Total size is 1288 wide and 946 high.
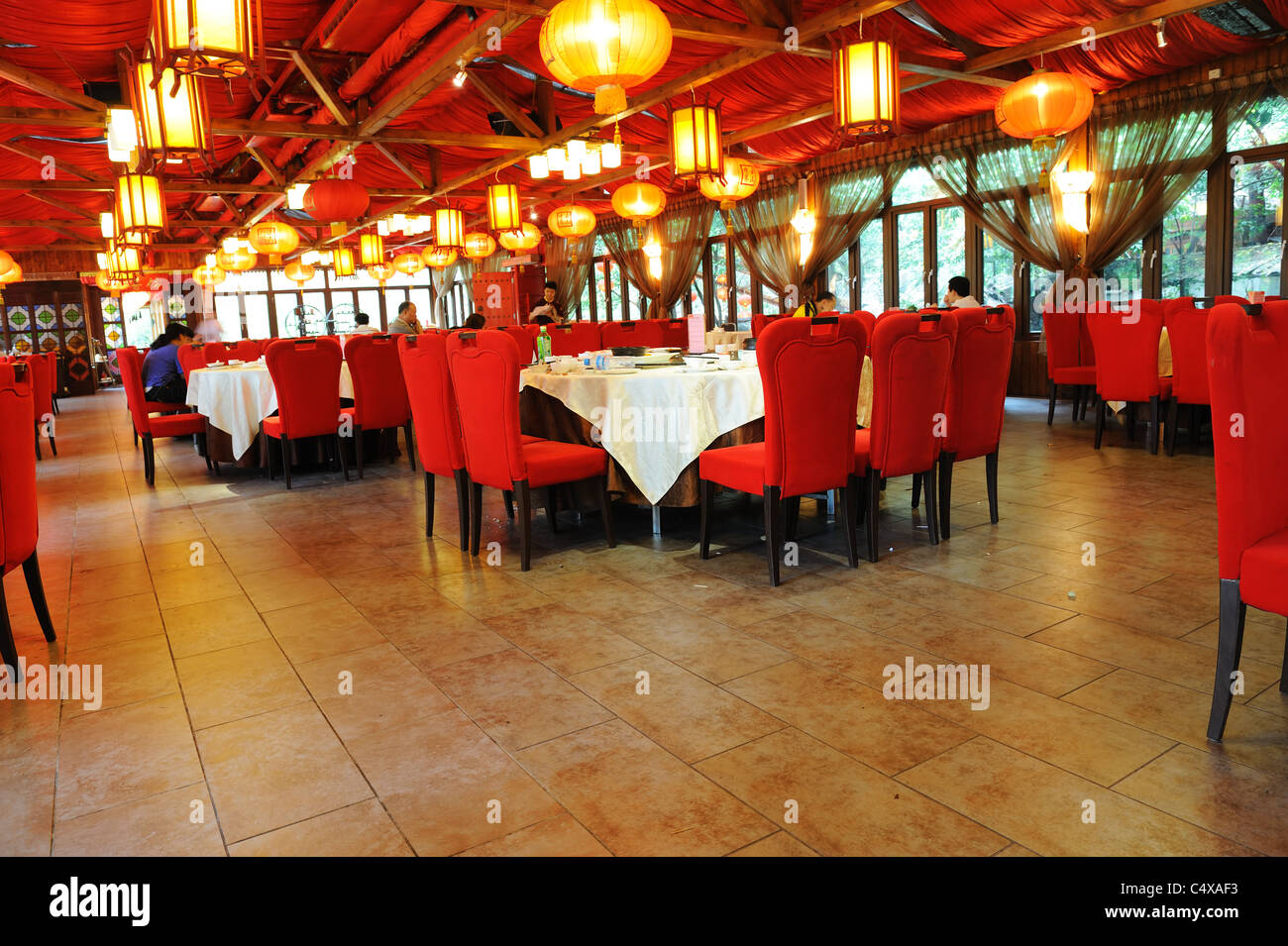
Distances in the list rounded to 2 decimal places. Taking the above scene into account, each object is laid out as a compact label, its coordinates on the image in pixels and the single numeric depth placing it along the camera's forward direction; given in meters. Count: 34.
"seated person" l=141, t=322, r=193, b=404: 7.59
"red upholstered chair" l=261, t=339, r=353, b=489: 5.98
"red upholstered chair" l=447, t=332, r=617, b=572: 3.74
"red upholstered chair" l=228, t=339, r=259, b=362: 8.70
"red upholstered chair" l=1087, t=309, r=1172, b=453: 5.90
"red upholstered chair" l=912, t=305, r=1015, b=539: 4.01
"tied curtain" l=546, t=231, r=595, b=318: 17.80
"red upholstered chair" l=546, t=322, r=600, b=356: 9.23
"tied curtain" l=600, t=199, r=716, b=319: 14.37
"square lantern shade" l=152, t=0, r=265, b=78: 2.56
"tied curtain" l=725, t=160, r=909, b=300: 11.27
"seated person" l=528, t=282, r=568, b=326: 12.42
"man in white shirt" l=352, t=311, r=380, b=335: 9.42
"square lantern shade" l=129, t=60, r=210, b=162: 4.36
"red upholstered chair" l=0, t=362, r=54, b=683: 2.68
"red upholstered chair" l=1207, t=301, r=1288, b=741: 1.93
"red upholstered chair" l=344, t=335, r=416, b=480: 6.16
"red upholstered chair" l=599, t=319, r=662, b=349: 9.11
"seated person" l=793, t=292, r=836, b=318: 7.02
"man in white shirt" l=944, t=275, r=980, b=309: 7.43
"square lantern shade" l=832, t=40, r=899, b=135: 4.42
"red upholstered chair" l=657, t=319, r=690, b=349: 9.16
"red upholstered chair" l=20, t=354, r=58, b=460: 7.40
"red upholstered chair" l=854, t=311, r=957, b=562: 3.59
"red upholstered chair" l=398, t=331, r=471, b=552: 4.18
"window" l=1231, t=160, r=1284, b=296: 7.69
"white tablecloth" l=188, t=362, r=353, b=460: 6.57
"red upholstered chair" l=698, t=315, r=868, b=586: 3.34
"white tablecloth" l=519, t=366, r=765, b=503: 4.01
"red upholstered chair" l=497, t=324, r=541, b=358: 7.43
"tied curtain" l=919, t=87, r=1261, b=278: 8.01
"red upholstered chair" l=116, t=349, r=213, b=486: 6.65
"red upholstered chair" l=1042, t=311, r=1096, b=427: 7.23
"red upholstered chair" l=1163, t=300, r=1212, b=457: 5.54
